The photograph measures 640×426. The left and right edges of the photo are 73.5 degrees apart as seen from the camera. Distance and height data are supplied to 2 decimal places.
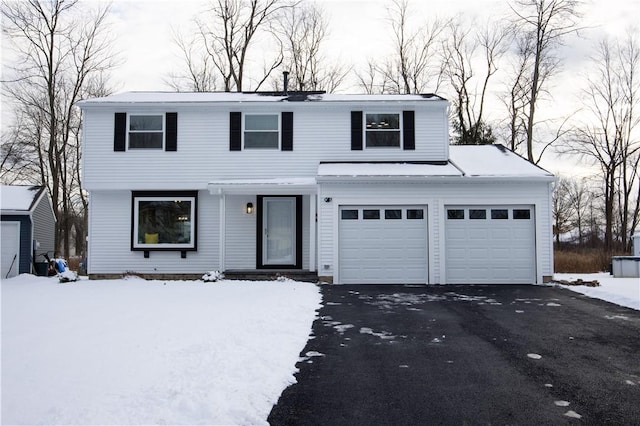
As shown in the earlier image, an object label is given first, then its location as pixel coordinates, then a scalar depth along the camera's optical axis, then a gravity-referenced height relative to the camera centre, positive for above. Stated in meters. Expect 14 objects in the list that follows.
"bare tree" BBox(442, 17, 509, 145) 23.06 +8.81
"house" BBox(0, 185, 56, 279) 14.03 -0.08
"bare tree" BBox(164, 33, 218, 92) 23.34 +8.60
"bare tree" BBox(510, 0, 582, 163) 20.61 +9.20
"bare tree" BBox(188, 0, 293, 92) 22.45 +10.13
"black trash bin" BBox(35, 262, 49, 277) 14.73 -1.42
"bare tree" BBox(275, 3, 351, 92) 23.20 +9.52
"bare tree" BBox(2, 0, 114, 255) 20.55 +7.65
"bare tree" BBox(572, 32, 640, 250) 22.86 +5.85
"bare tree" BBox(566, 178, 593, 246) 40.90 +2.20
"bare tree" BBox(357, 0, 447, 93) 23.11 +9.14
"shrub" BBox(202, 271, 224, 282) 10.82 -1.25
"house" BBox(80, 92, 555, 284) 12.26 +1.78
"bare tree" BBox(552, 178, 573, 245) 40.34 +2.01
